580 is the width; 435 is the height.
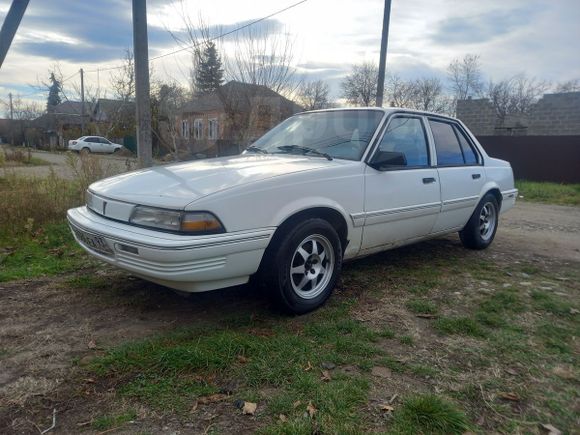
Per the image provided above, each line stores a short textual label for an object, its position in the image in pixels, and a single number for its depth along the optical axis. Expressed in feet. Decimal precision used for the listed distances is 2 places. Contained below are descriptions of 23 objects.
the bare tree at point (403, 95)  120.00
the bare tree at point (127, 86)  76.95
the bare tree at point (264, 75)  40.81
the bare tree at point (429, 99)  126.21
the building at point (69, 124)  93.34
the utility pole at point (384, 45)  39.50
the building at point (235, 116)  42.32
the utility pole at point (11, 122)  134.29
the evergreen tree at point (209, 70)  40.50
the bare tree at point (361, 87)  116.37
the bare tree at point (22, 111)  157.79
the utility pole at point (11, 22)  19.44
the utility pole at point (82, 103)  108.17
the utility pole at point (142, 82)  22.56
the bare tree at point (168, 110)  43.53
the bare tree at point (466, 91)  136.46
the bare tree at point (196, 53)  38.72
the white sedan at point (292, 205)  9.27
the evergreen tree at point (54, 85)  93.19
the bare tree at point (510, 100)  124.98
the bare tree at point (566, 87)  110.93
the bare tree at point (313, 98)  52.85
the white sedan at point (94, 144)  109.36
